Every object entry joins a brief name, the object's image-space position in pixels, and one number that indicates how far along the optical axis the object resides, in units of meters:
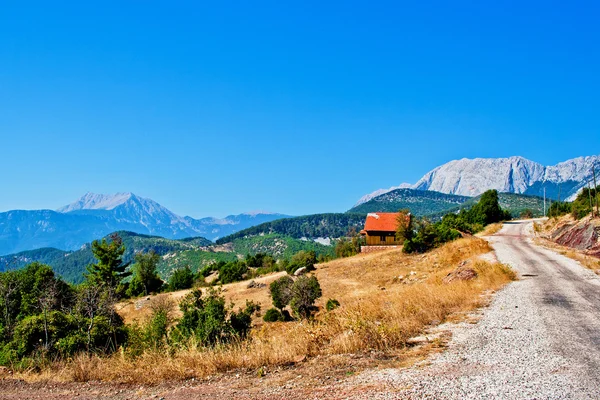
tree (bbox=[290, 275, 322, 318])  32.91
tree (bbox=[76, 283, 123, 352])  14.05
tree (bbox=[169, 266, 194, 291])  75.62
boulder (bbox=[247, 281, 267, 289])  55.28
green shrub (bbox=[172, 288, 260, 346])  13.92
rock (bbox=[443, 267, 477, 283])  17.83
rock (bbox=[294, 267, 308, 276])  54.68
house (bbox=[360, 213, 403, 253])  64.56
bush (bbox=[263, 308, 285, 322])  34.03
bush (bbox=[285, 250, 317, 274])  57.93
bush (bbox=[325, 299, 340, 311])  29.55
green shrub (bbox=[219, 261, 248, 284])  72.94
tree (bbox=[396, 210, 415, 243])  52.28
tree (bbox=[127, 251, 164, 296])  75.75
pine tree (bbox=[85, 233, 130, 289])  60.78
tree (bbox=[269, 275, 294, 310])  35.44
